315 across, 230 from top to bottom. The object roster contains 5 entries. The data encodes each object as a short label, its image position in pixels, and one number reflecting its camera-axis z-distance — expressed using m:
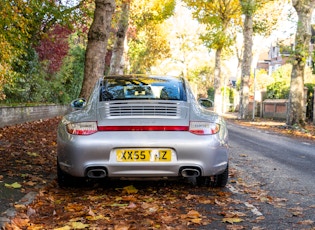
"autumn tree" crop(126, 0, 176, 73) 50.47
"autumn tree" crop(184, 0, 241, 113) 37.69
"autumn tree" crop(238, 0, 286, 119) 33.06
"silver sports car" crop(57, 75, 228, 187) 5.55
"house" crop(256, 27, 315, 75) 78.45
